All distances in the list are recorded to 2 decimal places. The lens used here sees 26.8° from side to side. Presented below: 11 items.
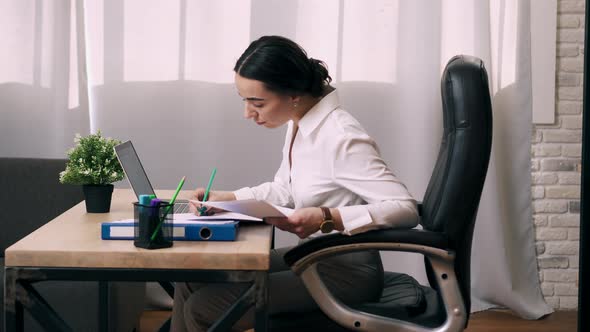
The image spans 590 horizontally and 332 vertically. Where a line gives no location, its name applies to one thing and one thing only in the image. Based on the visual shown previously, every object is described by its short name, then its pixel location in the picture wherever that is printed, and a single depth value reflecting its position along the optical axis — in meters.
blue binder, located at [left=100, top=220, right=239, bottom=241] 3.05
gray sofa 4.69
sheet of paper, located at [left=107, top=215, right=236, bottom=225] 3.07
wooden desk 2.88
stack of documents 3.05
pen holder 2.94
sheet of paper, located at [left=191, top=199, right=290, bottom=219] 3.13
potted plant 3.58
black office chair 3.22
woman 3.29
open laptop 3.54
